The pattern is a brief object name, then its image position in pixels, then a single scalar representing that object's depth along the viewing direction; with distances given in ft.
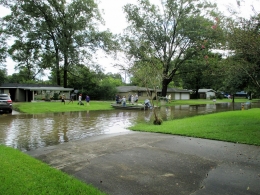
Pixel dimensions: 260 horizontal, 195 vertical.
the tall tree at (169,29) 104.09
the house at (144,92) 156.43
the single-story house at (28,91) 115.96
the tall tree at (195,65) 106.19
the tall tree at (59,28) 112.98
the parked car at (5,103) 58.18
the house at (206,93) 205.39
